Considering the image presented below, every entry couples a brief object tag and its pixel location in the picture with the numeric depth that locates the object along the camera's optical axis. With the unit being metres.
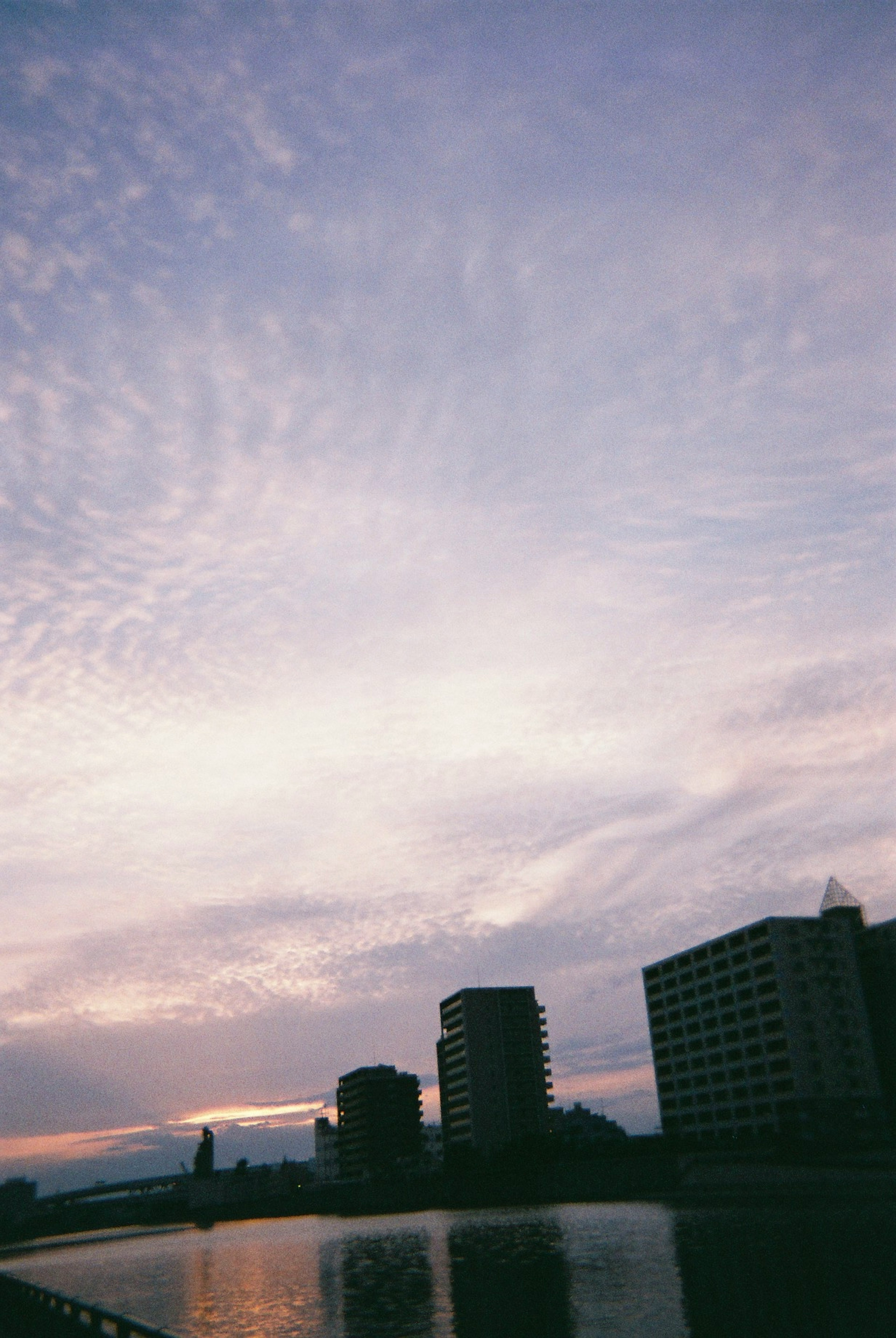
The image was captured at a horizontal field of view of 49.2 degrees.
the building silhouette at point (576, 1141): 170.38
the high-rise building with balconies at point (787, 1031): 144.75
